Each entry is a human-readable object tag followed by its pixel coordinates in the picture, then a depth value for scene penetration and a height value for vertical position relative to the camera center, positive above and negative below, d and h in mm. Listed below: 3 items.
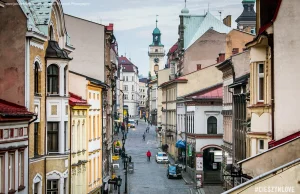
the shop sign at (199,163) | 65181 -5076
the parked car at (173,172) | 70625 -6272
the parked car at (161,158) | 88000 -6189
